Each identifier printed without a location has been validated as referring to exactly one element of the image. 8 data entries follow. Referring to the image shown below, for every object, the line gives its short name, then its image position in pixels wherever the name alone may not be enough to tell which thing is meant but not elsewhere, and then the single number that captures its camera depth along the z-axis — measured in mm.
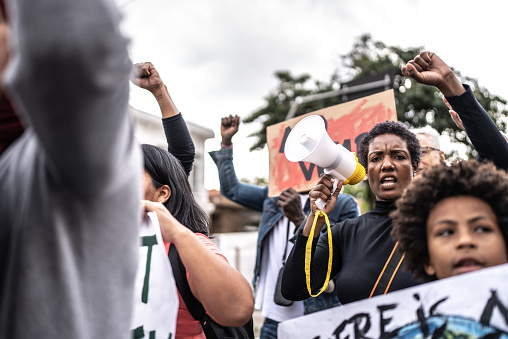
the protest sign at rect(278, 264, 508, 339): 1322
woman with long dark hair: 1614
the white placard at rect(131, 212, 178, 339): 1573
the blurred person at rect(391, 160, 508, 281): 1474
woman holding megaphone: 2127
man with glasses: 3299
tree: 12023
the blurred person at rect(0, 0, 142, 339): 614
